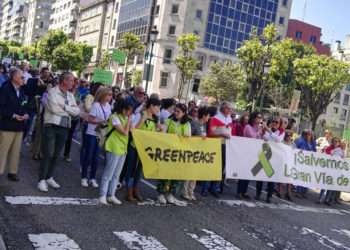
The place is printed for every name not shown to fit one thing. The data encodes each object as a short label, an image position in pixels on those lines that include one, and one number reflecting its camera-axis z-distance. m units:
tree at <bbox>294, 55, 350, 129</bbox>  48.70
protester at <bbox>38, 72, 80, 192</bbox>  8.45
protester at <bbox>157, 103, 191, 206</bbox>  9.27
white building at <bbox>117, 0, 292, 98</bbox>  67.44
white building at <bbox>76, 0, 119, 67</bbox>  84.62
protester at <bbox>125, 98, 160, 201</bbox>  8.81
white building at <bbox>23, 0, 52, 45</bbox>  141.88
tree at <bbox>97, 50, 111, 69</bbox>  73.04
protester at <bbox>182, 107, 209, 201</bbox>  9.91
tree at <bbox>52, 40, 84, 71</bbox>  72.88
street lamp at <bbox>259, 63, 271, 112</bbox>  26.60
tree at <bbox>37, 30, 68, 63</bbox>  79.44
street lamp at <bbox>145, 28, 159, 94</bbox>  27.52
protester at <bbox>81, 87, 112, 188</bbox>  9.03
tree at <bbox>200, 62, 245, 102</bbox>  59.66
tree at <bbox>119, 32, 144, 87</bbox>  57.66
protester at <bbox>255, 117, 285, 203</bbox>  11.36
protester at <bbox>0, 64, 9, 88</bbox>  13.07
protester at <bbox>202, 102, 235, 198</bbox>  10.50
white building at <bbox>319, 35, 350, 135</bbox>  89.19
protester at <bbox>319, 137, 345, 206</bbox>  13.35
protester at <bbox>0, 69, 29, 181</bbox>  8.34
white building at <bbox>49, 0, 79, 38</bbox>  110.50
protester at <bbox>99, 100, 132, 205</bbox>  8.23
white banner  10.91
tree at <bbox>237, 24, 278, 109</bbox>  47.50
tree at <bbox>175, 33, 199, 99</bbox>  55.44
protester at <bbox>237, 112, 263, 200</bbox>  11.30
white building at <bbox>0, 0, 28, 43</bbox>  164.25
